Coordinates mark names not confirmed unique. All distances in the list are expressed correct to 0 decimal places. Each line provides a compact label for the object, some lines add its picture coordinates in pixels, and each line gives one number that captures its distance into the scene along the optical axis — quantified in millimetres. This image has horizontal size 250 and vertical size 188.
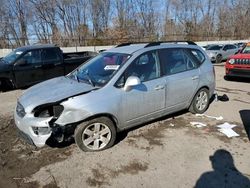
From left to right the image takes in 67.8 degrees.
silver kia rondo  2898
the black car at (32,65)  6602
